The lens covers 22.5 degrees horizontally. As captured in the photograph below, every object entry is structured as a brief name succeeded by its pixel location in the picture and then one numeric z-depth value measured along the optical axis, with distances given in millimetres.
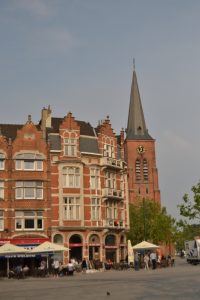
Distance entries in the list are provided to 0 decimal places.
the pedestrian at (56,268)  41781
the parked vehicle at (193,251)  53262
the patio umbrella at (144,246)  48781
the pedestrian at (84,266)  47438
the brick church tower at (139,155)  113812
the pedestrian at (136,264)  46719
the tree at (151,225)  83562
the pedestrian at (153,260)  47778
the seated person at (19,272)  39375
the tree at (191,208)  63500
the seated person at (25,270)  40344
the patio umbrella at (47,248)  41125
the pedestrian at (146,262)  49197
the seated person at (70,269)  41384
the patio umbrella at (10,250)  39900
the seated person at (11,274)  40944
